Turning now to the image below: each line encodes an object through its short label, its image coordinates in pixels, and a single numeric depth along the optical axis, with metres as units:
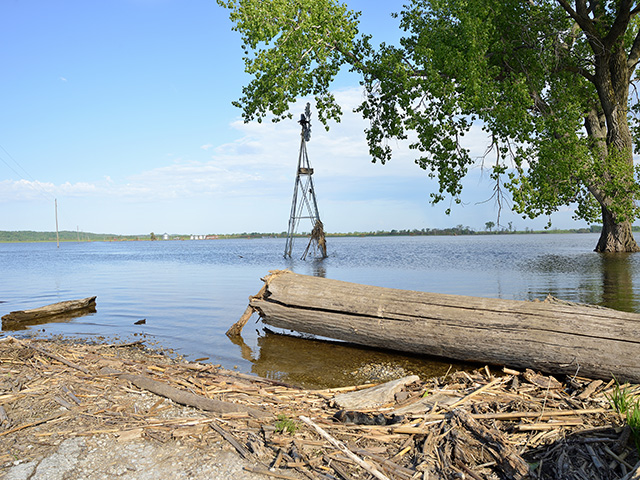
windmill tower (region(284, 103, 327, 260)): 28.84
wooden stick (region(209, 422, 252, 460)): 3.37
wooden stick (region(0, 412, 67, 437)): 3.79
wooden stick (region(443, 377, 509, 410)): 4.40
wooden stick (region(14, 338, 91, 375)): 5.49
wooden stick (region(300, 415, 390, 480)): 3.04
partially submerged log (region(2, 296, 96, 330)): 10.20
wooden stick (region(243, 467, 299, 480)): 3.08
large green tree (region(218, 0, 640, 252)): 14.50
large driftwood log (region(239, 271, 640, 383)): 5.46
